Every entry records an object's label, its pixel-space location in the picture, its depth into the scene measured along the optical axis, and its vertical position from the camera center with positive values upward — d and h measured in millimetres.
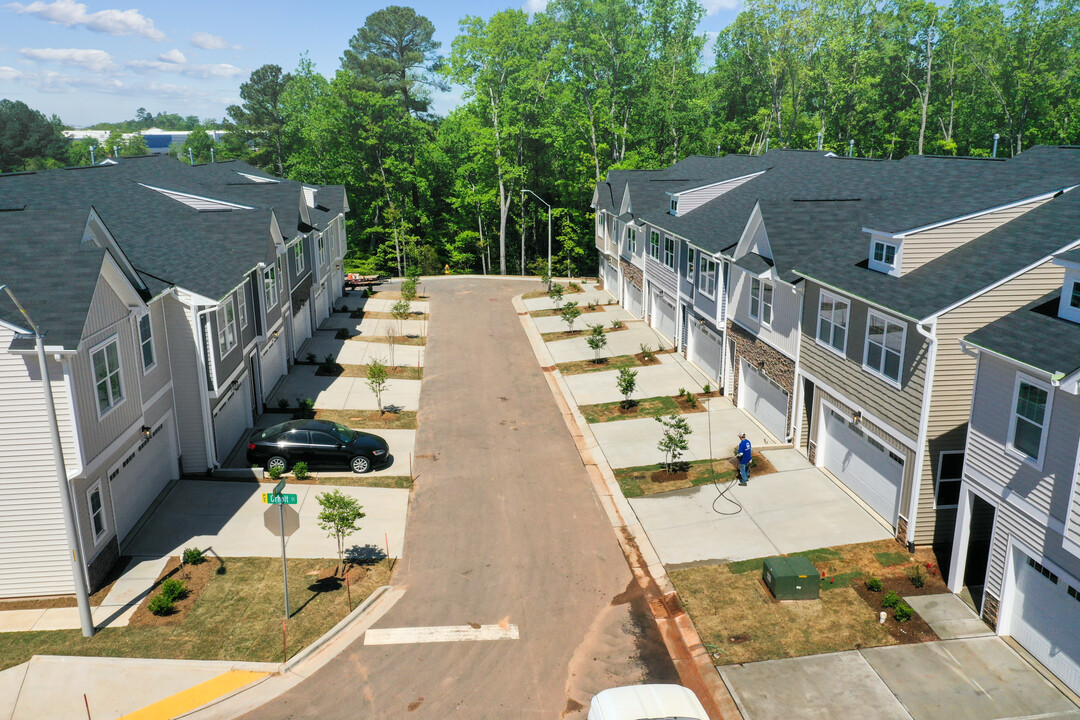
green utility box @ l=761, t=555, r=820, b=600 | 16859 -8861
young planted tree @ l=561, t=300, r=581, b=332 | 41719 -7508
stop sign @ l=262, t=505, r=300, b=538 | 15398 -6779
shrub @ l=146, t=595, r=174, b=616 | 16406 -8937
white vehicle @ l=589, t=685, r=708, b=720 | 12039 -8315
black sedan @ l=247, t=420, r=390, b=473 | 23859 -8325
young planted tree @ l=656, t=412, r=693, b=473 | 23594 -8237
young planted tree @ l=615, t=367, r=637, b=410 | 29781 -8088
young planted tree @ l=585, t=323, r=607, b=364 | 35500 -7711
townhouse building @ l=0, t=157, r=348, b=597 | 16141 -4231
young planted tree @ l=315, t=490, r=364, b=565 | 18109 -7848
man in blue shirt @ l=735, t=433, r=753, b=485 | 22609 -8241
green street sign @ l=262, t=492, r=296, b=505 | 15274 -6291
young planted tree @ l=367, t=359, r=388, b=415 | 29766 -7702
